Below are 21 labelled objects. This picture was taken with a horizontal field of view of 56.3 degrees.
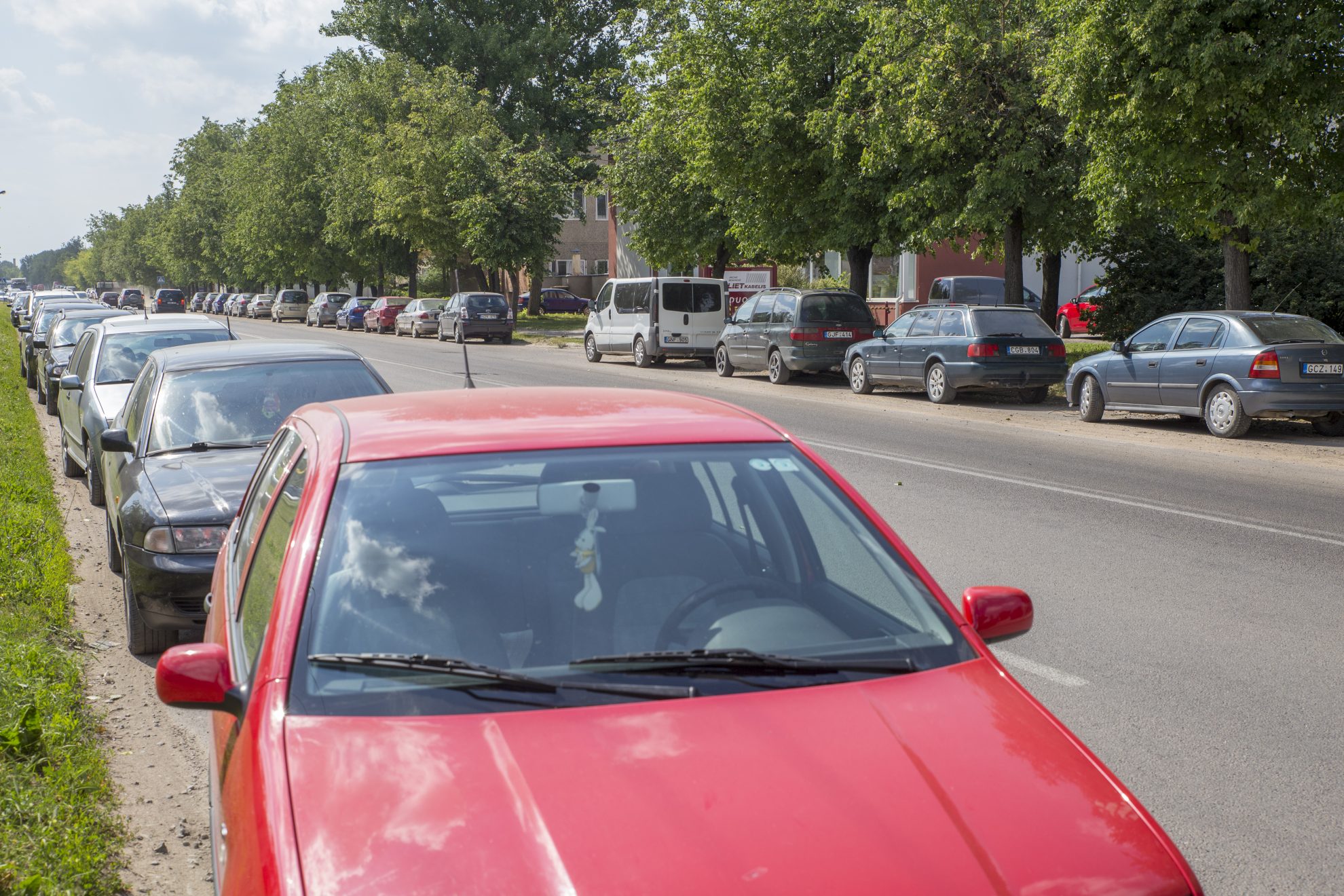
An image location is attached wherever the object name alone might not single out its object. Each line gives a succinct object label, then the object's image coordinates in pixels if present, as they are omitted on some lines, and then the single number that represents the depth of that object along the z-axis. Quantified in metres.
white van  28.75
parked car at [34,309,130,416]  17.98
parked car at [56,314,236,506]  10.23
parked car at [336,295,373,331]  54.47
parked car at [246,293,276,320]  74.50
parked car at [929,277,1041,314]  36.31
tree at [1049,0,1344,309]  15.12
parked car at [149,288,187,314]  78.00
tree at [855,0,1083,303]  20.92
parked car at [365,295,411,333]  50.56
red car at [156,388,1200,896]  2.04
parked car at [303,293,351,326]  60.12
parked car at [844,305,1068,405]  19.27
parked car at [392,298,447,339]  45.72
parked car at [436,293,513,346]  40.12
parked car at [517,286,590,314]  69.69
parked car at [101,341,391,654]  6.22
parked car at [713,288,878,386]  23.67
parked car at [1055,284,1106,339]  34.94
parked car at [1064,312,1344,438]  14.52
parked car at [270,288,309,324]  66.88
